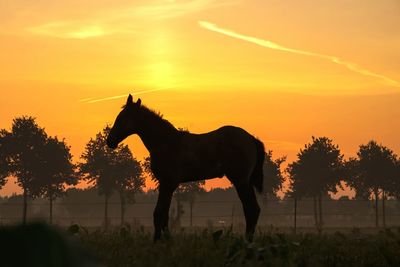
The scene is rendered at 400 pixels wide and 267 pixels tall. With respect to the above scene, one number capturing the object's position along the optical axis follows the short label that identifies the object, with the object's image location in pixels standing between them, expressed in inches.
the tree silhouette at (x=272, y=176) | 2571.4
